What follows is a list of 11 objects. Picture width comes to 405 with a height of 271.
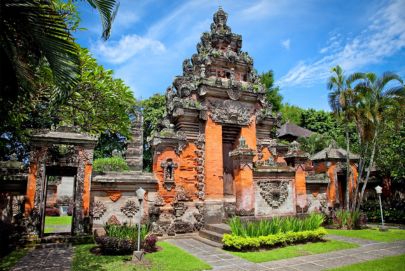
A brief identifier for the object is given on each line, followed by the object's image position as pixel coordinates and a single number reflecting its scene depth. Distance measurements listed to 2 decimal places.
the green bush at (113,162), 17.92
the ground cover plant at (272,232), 9.11
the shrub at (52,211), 21.38
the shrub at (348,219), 13.65
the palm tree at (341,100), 14.91
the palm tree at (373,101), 14.38
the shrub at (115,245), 8.45
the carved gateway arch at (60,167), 9.79
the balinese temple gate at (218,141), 11.77
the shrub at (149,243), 8.99
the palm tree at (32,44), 4.14
